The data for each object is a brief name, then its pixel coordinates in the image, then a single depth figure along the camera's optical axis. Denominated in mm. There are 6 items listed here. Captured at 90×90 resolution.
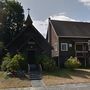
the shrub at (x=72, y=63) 13640
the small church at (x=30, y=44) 14004
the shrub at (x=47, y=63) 12726
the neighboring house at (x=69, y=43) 16675
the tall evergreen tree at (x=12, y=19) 17101
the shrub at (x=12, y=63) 11764
